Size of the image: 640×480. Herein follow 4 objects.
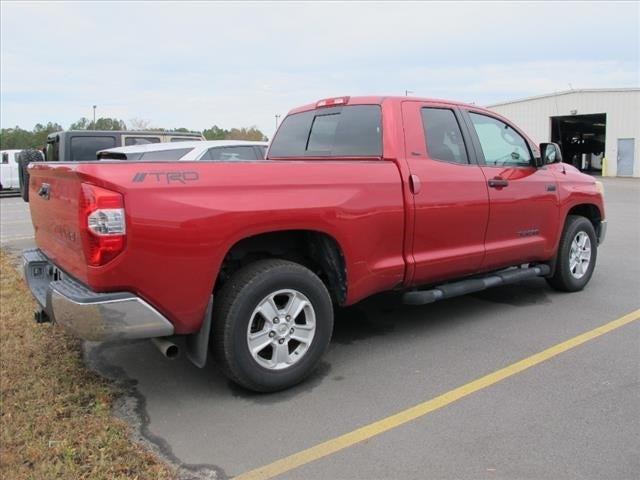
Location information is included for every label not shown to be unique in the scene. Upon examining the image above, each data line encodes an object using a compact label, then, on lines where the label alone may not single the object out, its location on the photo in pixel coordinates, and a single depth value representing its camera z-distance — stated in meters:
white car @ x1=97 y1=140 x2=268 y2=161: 8.59
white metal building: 33.28
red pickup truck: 3.30
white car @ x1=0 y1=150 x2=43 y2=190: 23.75
